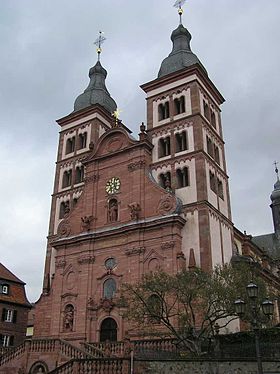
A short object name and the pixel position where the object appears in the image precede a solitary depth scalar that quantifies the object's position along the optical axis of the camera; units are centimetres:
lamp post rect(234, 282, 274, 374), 1734
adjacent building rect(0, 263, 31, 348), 4800
